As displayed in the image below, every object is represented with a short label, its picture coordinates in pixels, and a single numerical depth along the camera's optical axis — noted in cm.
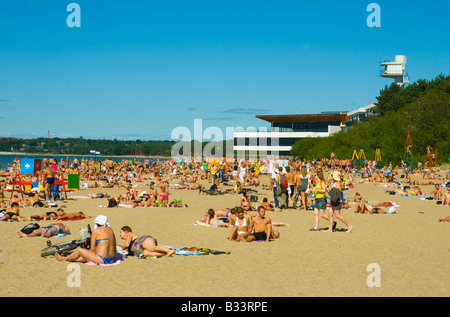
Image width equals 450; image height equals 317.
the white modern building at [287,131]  8150
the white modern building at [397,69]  8469
